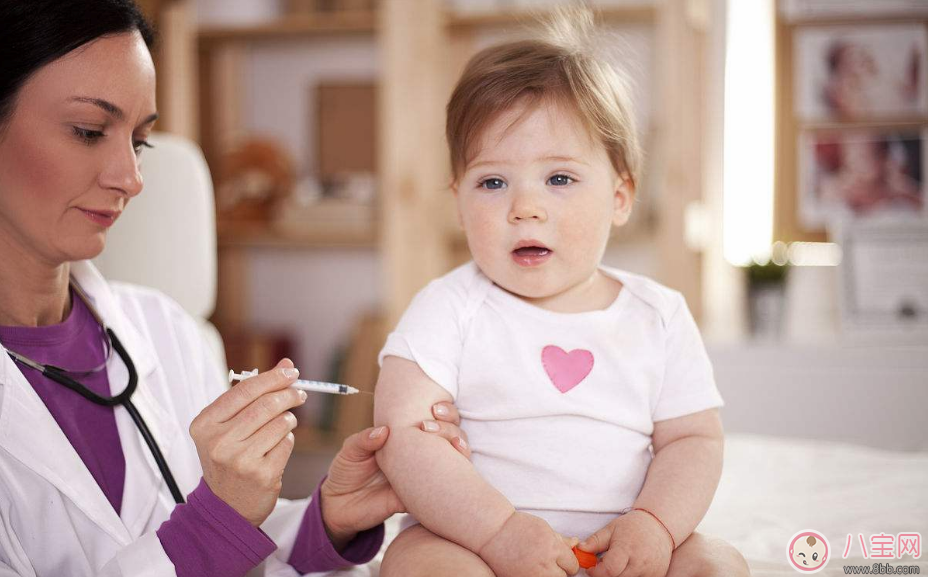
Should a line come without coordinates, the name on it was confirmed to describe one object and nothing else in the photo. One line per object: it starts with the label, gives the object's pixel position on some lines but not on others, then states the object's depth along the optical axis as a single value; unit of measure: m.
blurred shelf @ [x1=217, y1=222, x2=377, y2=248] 3.29
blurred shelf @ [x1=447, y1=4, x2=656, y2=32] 2.89
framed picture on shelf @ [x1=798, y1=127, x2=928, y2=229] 3.00
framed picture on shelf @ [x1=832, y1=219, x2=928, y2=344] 2.66
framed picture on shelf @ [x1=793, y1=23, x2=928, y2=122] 2.96
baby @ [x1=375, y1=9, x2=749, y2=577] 0.98
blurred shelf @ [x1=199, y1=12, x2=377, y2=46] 3.32
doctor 0.95
